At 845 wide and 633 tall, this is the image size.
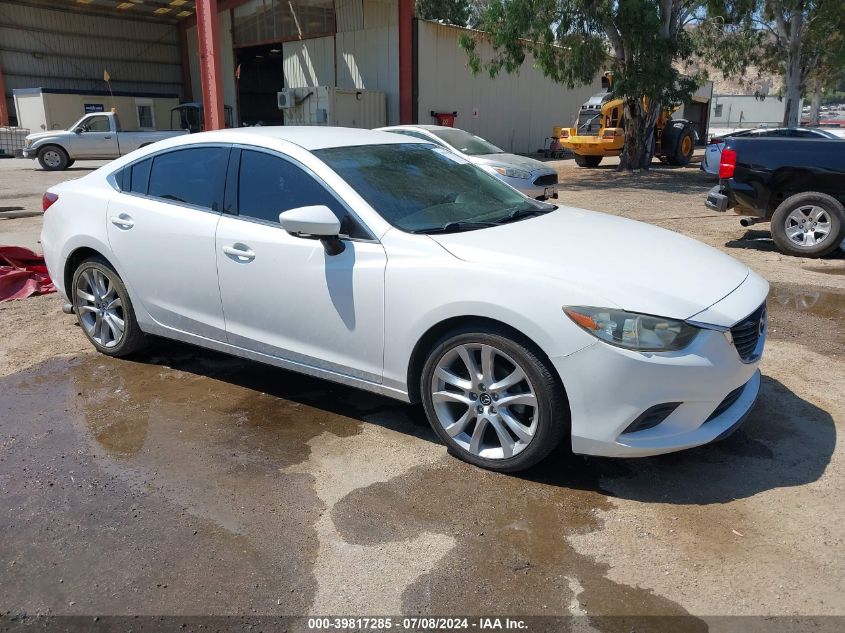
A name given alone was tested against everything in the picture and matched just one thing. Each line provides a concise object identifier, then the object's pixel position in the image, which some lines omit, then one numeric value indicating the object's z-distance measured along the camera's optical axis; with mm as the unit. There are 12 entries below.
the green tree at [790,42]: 25361
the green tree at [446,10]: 46375
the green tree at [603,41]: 17812
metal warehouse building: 24672
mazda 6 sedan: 3111
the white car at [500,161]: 12469
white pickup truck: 20938
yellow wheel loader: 22562
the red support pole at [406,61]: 24234
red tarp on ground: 6820
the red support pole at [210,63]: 21141
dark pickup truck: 7883
